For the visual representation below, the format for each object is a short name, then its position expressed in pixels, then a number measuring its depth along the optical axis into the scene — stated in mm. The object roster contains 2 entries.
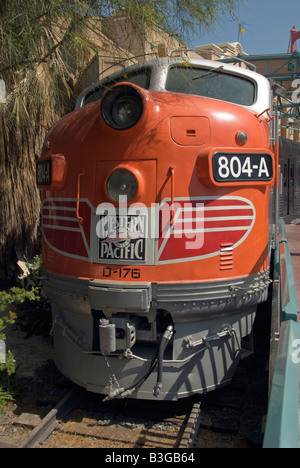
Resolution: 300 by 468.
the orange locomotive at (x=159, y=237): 3486
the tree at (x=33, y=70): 4594
